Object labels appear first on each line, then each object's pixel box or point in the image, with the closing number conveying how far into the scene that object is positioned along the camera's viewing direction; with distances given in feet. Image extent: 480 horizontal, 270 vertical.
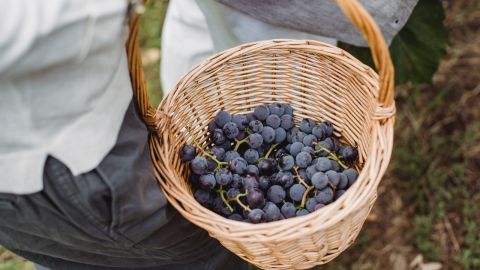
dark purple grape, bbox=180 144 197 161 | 3.37
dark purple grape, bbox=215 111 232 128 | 3.54
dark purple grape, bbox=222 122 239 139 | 3.47
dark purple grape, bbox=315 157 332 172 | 3.21
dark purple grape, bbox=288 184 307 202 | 3.16
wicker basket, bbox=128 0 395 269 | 2.70
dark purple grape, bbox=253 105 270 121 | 3.57
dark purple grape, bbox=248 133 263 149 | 3.44
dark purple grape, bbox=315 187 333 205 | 3.09
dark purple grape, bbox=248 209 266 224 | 3.00
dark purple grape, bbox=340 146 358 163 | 3.38
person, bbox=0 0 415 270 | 2.16
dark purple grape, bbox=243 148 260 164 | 3.42
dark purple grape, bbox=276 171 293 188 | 3.22
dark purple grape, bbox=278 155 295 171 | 3.32
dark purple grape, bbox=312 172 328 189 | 3.10
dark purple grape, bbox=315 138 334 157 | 3.39
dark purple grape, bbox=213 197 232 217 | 3.20
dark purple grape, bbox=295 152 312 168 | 3.29
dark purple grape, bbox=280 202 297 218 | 3.10
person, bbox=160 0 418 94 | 3.79
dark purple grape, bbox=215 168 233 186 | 3.22
